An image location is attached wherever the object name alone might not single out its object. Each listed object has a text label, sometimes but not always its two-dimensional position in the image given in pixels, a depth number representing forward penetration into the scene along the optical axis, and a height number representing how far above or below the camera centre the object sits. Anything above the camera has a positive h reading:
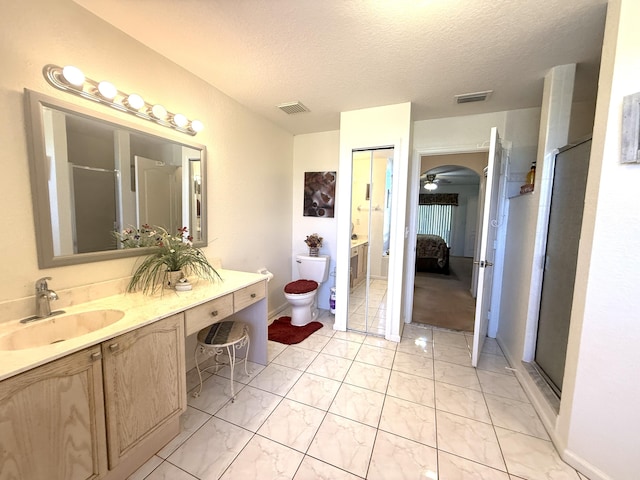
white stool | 1.73 -0.85
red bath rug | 2.63 -1.24
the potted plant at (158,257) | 1.64 -0.28
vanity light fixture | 1.28 +0.68
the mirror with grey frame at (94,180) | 1.27 +0.20
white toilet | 2.80 -0.77
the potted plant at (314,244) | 3.23 -0.32
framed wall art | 3.23 +0.32
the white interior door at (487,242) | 2.05 -0.17
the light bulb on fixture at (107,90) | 1.41 +0.69
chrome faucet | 1.22 -0.42
